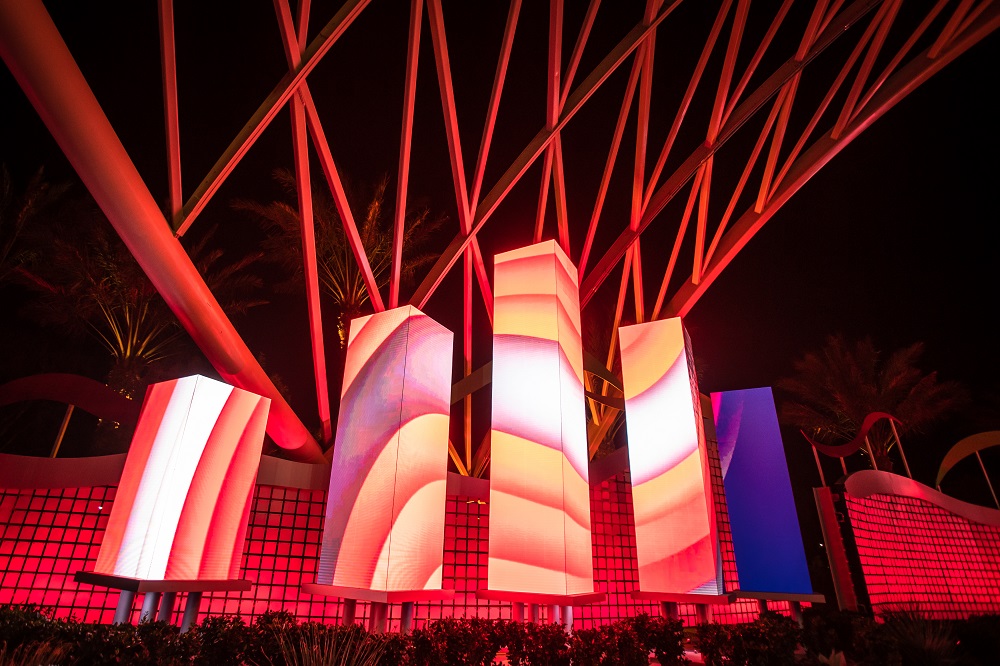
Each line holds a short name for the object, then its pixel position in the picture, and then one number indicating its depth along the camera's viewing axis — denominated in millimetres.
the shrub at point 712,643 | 6562
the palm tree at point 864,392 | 26328
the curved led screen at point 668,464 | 9352
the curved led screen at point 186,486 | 7699
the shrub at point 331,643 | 5539
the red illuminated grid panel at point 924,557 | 17250
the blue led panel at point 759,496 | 11125
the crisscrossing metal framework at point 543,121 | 7109
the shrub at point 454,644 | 6066
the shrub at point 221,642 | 5691
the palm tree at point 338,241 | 18672
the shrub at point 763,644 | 6211
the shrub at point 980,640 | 6473
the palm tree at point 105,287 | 20609
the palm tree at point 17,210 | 19172
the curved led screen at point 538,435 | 7879
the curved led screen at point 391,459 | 8297
